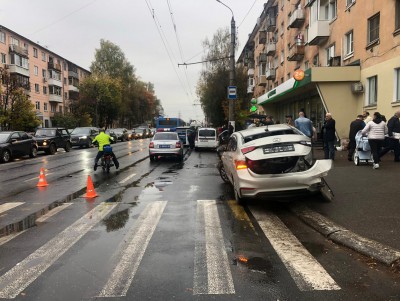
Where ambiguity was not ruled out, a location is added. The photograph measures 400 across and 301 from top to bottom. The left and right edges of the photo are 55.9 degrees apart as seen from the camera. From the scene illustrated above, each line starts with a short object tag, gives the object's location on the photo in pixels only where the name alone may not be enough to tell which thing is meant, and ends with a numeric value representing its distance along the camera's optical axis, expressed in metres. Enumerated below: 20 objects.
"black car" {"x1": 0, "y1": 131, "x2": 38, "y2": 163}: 19.89
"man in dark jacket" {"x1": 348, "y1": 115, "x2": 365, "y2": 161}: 13.15
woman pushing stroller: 11.08
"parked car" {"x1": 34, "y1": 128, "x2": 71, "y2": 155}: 24.94
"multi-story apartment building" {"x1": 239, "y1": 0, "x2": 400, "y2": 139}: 16.03
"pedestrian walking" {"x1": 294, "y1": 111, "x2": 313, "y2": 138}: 12.67
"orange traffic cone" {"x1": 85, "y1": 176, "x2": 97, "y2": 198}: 9.27
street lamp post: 22.27
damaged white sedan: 7.22
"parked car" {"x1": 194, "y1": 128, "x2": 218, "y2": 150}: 26.62
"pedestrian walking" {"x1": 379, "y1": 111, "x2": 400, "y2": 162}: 12.64
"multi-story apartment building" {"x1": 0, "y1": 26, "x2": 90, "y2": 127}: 54.31
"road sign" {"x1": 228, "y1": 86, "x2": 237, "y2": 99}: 21.64
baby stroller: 12.09
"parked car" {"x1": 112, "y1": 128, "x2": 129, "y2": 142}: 44.97
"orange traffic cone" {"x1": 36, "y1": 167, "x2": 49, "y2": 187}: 11.16
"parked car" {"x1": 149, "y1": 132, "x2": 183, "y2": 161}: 18.52
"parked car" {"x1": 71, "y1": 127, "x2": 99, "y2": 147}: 32.19
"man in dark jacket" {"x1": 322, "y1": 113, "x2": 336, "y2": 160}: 12.98
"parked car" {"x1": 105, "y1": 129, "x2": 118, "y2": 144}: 41.29
